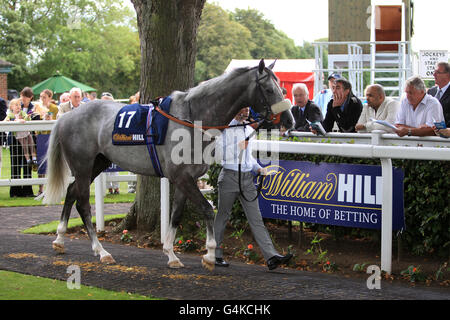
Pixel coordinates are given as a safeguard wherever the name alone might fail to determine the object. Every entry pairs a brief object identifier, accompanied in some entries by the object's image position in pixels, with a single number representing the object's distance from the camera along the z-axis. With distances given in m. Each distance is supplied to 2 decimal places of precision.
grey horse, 6.99
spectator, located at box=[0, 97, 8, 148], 14.45
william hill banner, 7.06
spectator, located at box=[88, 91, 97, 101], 21.88
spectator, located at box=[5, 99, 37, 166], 12.52
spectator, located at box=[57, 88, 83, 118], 13.17
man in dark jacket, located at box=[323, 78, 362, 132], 9.34
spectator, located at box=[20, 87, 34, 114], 14.91
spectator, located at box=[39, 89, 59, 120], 14.65
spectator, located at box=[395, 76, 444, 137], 7.79
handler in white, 7.26
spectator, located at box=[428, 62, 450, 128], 8.58
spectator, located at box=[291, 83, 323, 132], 9.98
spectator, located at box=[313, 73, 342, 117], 12.96
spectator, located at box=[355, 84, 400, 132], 8.76
